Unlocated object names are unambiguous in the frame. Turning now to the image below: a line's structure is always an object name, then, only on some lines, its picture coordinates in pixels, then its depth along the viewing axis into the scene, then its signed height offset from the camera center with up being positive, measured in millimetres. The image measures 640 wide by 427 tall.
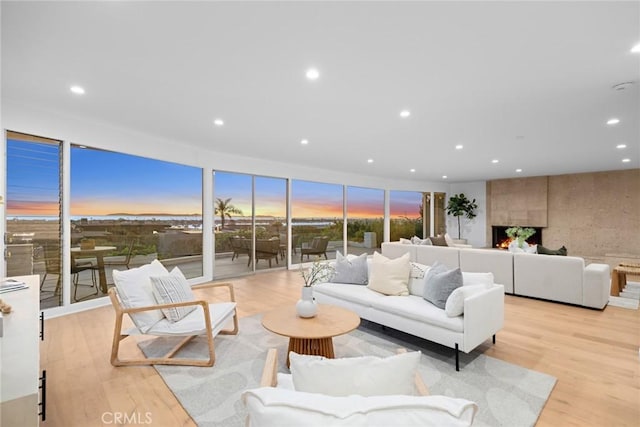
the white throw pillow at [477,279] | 3059 -649
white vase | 2770 -841
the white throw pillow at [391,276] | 3480 -710
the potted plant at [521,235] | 5738 -395
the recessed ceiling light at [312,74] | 2713 +1304
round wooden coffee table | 2451 -943
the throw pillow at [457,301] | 2691 -766
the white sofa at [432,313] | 2631 -957
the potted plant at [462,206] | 11070 +355
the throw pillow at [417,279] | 3434 -729
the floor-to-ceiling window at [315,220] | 7613 -99
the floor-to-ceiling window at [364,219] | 8922 -99
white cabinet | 1024 -614
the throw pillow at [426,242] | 6894 -599
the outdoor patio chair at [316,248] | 7801 -829
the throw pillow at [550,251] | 4900 -587
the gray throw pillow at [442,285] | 2951 -687
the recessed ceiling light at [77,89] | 3104 +1321
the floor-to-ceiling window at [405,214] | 10128 +67
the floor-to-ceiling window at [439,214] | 11586 +70
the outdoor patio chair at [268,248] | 6926 -761
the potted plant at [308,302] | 2771 -800
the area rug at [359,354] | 2082 -1332
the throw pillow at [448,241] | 7340 -613
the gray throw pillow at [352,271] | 3965 -734
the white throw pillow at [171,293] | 2863 -745
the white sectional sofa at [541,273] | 4246 -897
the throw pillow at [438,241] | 7067 -592
